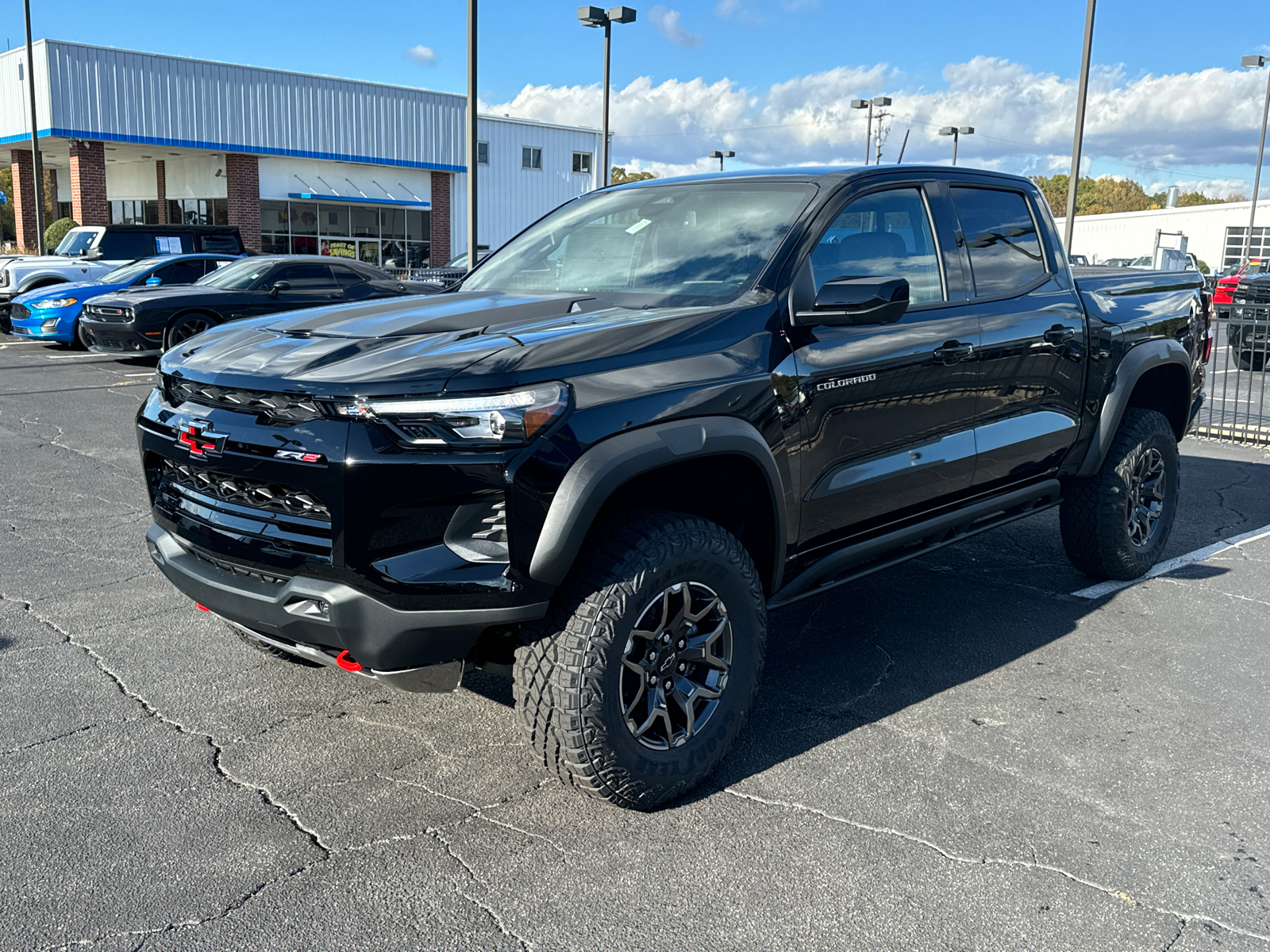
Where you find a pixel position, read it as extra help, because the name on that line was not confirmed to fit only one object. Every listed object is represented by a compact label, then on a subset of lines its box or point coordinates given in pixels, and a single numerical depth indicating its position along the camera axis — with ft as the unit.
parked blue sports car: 49.55
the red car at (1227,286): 58.39
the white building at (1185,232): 183.32
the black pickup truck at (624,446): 9.53
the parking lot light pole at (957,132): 145.59
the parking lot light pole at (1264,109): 136.56
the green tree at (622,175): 374.63
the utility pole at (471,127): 50.11
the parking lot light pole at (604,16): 70.59
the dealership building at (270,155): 102.17
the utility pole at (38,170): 90.48
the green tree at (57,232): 103.14
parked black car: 43.75
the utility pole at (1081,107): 60.59
